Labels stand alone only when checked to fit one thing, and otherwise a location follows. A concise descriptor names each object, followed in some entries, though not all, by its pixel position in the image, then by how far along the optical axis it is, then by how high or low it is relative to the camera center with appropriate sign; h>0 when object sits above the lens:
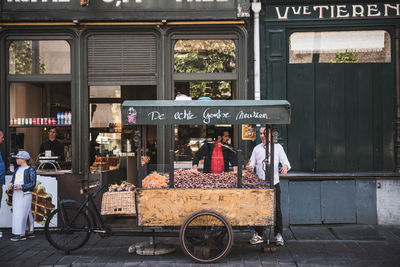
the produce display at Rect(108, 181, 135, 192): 6.38 -0.92
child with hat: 7.33 -1.13
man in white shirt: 6.79 -0.65
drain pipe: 8.45 +1.85
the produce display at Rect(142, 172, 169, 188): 6.06 -0.78
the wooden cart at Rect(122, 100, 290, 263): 5.80 -1.20
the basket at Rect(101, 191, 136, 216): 6.10 -1.12
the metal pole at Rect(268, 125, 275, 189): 6.07 -0.51
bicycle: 6.25 -1.52
